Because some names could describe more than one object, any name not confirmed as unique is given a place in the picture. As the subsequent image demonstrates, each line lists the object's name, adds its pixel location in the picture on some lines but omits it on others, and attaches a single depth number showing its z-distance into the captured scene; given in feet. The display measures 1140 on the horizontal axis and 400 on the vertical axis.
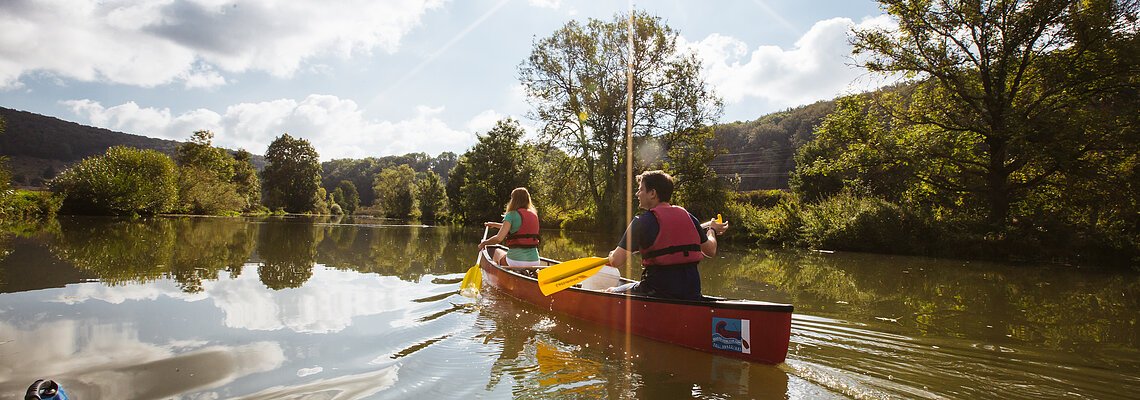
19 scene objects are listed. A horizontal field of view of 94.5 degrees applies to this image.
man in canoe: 14.60
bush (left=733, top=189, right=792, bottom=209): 111.94
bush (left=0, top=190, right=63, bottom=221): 59.00
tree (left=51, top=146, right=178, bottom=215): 78.69
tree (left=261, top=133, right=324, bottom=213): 183.42
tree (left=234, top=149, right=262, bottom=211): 162.81
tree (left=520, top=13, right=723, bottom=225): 78.07
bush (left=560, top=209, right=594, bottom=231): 86.22
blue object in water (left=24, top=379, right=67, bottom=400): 6.51
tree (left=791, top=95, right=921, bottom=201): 49.24
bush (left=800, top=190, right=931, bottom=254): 47.96
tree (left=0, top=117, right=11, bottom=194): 53.18
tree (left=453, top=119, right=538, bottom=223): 119.85
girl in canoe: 25.00
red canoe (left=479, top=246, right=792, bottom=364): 12.71
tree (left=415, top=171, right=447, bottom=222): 178.50
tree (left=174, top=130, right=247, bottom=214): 111.34
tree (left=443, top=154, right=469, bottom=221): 151.22
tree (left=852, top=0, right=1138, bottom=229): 40.68
